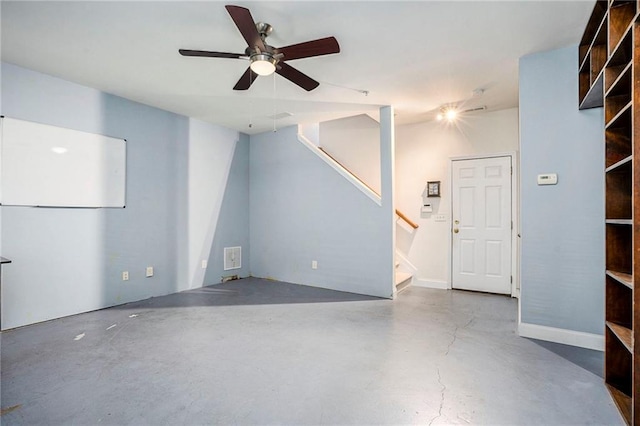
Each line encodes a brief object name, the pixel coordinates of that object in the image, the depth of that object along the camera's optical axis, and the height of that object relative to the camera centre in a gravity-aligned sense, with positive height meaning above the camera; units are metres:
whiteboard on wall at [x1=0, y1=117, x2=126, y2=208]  3.11 +0.50
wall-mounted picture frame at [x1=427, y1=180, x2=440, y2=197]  4.84 +0.38
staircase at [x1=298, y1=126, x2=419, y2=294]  4.54 -0.08
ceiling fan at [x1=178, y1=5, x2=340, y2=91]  2.10 +1.14
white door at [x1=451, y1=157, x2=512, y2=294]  4.44 -0.15
